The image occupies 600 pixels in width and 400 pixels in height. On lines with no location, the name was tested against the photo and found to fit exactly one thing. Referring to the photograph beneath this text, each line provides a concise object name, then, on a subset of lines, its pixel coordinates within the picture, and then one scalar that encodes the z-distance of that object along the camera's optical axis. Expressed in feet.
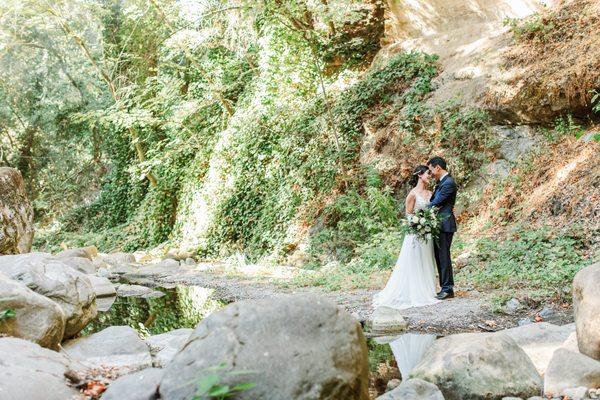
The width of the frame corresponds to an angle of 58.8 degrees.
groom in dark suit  26.50
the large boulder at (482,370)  13.92
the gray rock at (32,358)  14.83
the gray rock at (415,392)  13.19
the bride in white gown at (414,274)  26.37
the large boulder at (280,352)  10.69
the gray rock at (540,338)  16.34
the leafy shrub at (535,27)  39.19
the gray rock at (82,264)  45.14
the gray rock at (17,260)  22.52
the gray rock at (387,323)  21.94
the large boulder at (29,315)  18.48
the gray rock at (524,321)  20.98
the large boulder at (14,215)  37.81
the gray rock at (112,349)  19.93
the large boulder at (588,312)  14.10
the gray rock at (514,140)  37.06
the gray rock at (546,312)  21.56
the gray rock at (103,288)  36.04
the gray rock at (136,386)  12.14
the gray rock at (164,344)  20.33
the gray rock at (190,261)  53.64
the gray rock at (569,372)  13.14
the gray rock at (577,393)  12.81
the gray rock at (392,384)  15.77
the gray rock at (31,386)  13.01
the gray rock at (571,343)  15.55
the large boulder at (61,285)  21.86
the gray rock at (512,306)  22.58
